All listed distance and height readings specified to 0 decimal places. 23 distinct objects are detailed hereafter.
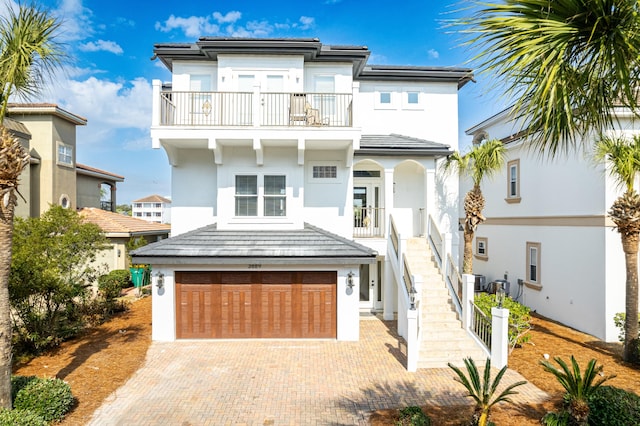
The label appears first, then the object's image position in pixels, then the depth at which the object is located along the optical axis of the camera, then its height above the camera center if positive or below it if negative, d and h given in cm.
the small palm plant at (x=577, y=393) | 596 -312
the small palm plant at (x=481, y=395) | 584 -309
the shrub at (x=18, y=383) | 641 -327
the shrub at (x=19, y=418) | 549 -334
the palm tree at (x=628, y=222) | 928 -13
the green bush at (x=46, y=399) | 628 -343
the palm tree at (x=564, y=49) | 369 +191
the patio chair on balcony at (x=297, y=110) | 1246 +394
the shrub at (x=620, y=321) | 1054 -323
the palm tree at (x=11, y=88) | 582 +226
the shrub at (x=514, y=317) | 1027 -307
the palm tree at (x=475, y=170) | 1206 +174
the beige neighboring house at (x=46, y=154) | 1923 +367
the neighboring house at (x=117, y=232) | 1834 -88
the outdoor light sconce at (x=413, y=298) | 951 -229
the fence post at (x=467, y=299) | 1031 -248
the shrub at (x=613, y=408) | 584 -331
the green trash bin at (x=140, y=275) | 1775 -308
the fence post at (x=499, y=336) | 911 -318
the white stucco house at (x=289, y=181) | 1132 +141
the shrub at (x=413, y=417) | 612 -367
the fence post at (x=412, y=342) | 898 -328
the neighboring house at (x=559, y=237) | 1159 -81
